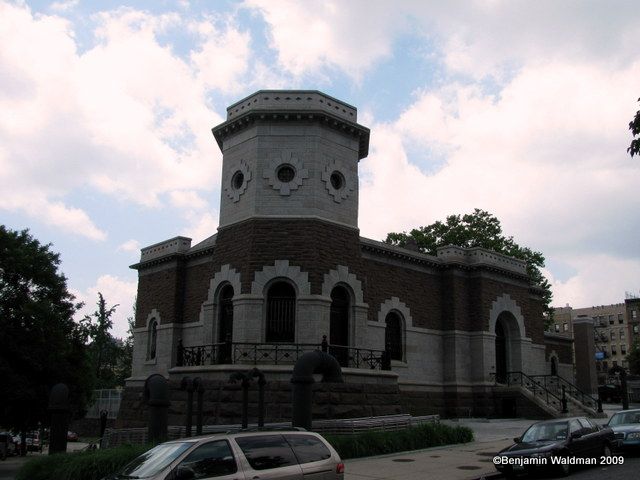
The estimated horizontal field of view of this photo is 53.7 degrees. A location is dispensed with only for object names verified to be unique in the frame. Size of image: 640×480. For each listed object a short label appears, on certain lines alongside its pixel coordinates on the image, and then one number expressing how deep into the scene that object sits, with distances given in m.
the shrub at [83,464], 13.49
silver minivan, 9.01
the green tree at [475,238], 45.78
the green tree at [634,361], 76.69
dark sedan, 13.07
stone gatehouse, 22.53
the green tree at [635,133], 13.16
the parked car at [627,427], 15.91
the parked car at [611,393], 49.44
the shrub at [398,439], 16.67
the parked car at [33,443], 43.38
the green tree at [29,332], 26.91
